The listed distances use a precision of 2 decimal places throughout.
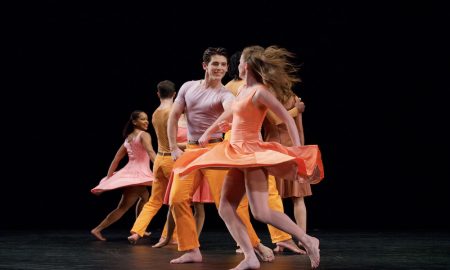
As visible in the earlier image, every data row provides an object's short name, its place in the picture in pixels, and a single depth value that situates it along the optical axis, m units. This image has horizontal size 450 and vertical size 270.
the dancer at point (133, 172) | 11.85
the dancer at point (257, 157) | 7.14
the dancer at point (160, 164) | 10.94
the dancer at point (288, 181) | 9.52
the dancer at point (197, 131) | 8.29
